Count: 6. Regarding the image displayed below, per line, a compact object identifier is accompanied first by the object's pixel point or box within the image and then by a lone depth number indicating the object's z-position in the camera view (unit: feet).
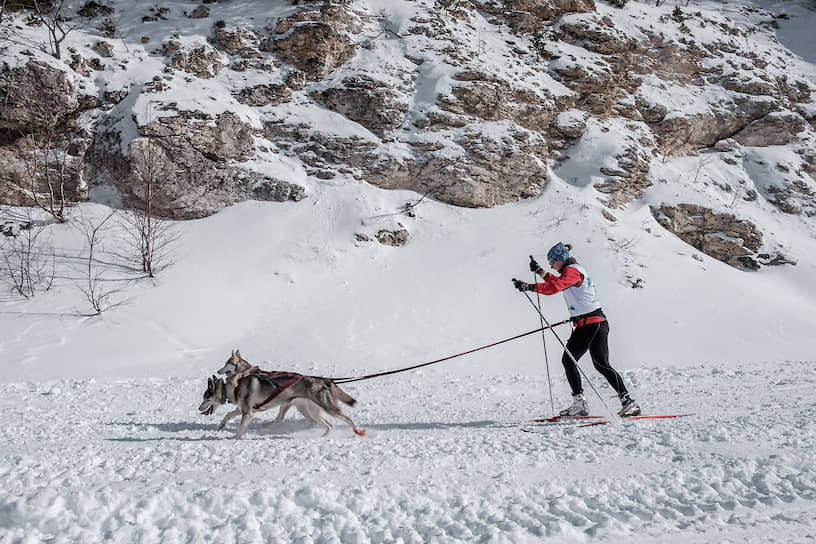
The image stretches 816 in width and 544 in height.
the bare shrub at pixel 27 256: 41.09
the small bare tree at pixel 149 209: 45.68
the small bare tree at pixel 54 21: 52.37
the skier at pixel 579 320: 19.47
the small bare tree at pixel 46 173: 48.06
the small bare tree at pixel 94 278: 39.58
